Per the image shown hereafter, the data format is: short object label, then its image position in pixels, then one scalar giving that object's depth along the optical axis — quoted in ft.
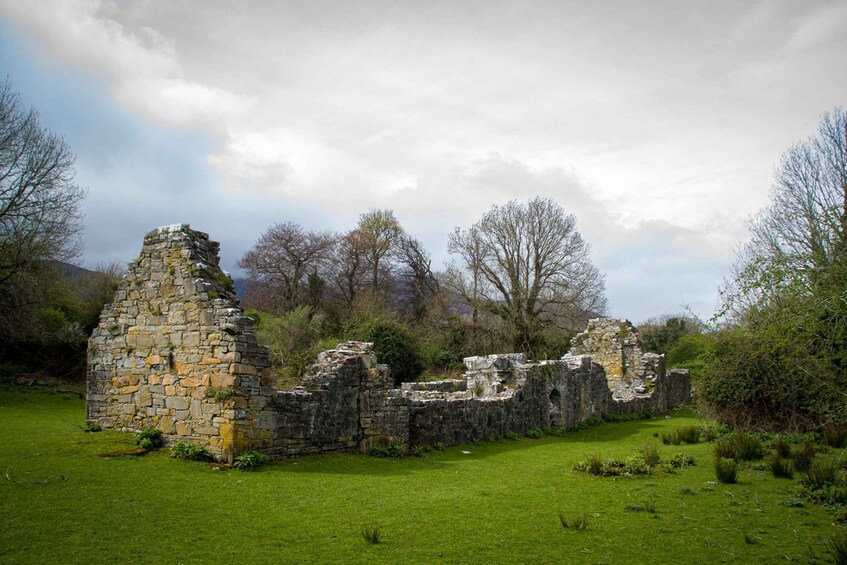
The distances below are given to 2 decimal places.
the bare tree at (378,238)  131.23
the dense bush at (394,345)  86.74
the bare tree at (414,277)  137.08
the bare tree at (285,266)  121.70
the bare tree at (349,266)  127.65
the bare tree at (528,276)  109.19
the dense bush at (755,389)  45.65
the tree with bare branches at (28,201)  75.00
